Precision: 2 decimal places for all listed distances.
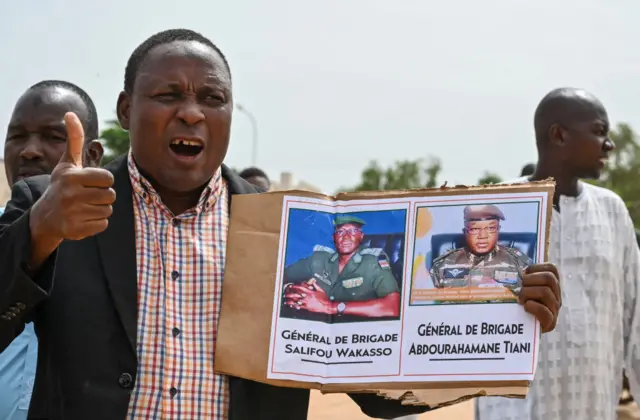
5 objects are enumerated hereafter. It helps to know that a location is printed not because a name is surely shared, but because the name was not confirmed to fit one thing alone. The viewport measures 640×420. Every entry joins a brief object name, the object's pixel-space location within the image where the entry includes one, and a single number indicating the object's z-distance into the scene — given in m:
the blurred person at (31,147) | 3.27
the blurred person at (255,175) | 8.66
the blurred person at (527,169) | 9.19
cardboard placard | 2.29
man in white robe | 4.88
